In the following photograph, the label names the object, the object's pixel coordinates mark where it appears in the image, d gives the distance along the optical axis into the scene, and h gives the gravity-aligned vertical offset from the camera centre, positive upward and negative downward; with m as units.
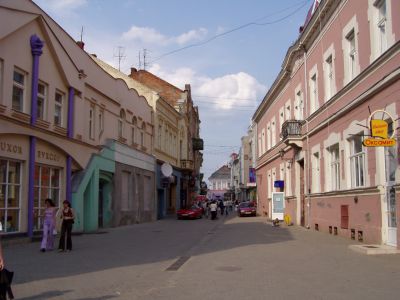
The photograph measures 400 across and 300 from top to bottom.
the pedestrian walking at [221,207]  54.17 -0.76
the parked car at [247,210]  46.00 -0.90
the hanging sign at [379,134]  13.98 +1.84
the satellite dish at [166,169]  39.84 +2.39
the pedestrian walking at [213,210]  41.44 -0.86
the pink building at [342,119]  15.43 +3.21
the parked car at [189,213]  41.94 -1.08
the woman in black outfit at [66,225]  15.65 -0.78
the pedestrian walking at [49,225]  15.59 -0.77
